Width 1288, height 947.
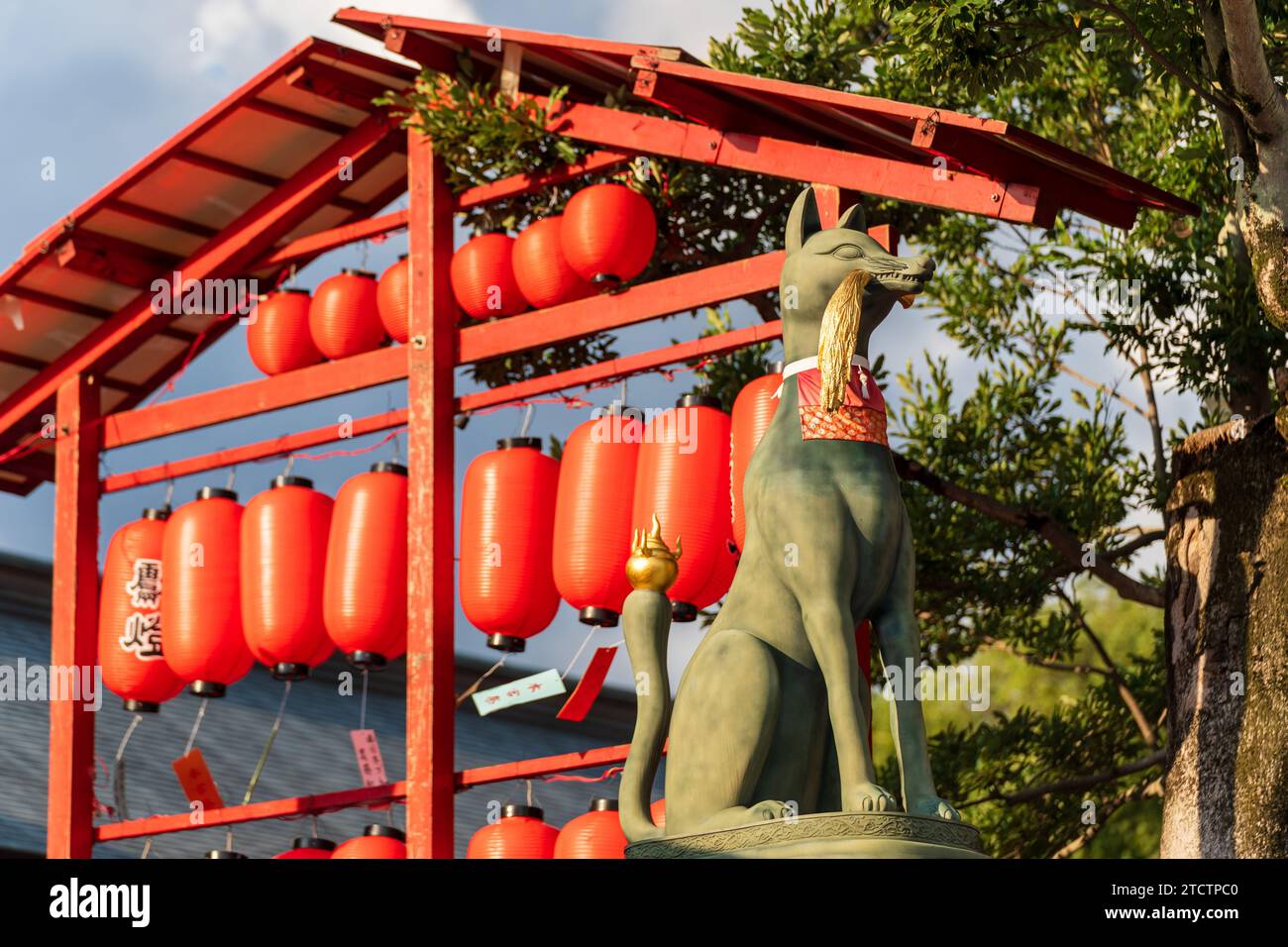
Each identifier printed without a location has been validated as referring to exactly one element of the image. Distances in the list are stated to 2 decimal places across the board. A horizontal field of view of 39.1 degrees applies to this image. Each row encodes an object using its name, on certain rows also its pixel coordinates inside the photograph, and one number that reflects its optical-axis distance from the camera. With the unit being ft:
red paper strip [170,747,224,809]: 29.84
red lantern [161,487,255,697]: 29.50
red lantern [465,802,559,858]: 26.16
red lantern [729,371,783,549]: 24.44
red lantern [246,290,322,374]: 30.76
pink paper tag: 28.89
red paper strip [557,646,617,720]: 24.93
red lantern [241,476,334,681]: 28.73
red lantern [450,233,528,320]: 28.27
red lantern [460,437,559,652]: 26.89
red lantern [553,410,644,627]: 25.94
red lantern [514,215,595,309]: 27.96
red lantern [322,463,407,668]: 28.02
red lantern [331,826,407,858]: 27.30
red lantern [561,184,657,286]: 27.17
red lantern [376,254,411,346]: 29.35
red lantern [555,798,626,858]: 25.05
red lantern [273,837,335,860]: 27.79
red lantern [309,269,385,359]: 29.94
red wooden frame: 24.93
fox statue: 15.84
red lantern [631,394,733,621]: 25.25
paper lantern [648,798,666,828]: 23.40
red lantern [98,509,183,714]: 30.55
